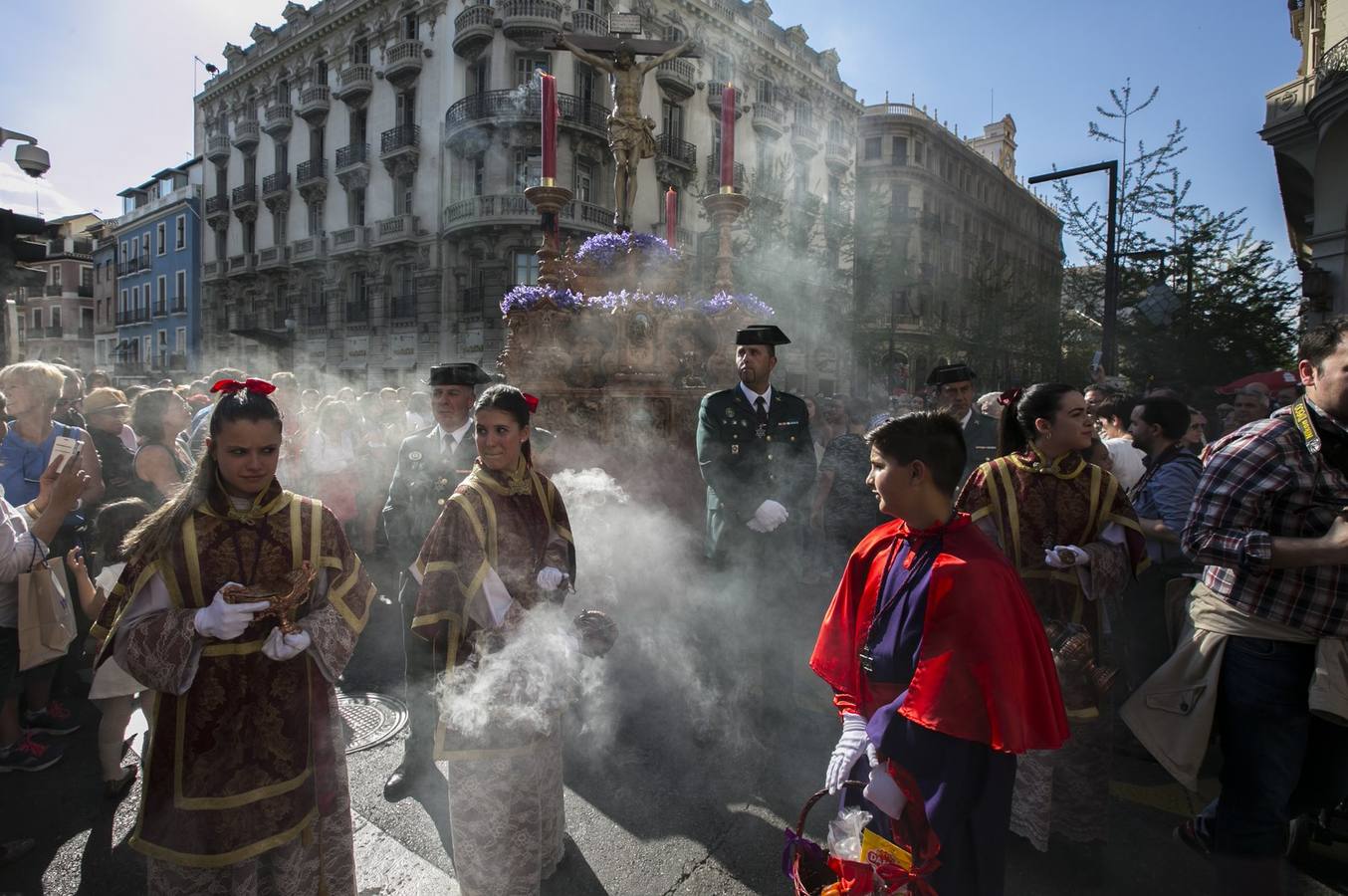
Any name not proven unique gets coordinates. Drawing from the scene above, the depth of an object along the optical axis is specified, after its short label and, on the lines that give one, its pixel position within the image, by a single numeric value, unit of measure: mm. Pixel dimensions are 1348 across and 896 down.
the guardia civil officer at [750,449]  4363
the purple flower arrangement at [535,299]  6262
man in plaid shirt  2363
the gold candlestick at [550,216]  6191
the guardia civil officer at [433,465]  4000
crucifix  6799
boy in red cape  1882
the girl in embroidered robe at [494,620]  2555
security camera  8266
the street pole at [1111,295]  9164
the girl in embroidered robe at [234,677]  2152
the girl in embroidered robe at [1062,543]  2936
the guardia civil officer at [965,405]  4973
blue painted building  36281
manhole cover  4027
